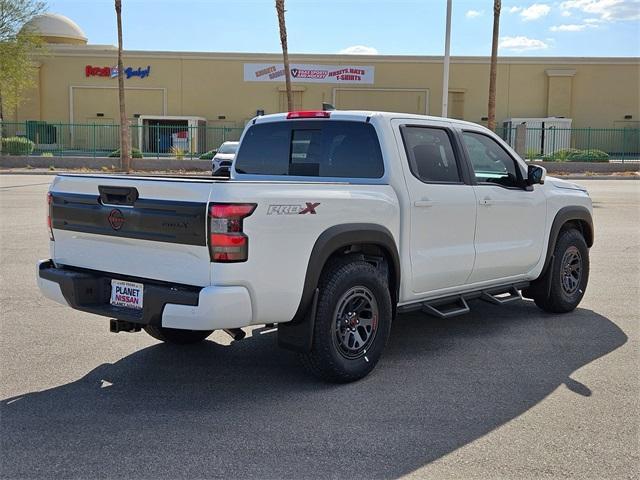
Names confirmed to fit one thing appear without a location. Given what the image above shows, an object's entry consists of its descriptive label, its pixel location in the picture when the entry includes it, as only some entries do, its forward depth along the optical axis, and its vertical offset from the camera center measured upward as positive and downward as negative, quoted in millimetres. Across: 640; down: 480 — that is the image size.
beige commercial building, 47438 +3997
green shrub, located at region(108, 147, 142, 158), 38438 -686
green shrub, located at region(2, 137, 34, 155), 39969 -394
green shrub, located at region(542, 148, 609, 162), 37906 -344
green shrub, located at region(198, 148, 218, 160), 38612 -716
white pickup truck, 4383 -647
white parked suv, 19953 -356
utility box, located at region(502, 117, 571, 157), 43156 +884
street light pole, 28094 +3826
